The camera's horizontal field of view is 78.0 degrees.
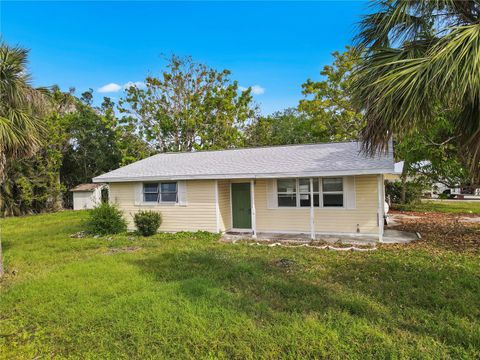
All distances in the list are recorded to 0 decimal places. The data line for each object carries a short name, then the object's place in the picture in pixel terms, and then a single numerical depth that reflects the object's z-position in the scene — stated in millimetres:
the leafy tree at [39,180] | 22375
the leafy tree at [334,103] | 20500
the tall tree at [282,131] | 22844
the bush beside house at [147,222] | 11656
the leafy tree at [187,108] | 23172
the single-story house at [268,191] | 10000
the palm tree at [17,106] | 6871
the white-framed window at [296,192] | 10781
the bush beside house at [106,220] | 12133
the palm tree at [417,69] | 3676
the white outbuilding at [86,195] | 24891
